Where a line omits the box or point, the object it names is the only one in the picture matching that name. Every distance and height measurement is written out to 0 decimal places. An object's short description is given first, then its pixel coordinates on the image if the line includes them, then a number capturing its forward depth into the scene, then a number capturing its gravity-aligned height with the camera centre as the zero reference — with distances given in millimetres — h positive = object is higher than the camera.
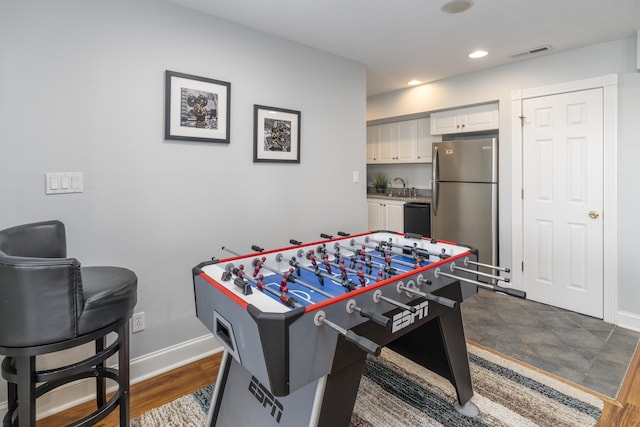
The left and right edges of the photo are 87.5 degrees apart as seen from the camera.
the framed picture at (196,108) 2189 +707
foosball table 1066 -407
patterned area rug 1749 -1089
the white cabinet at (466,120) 3688 +1059
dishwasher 4301 -108
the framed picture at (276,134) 2639 +623
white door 3010 +89
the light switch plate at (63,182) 1807 +157
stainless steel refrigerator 3646 +179
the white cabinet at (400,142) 4566 +986
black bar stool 1195 -410
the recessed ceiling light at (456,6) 2215 +1383
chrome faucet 5134 +380
